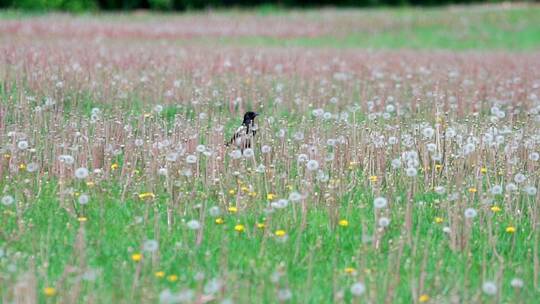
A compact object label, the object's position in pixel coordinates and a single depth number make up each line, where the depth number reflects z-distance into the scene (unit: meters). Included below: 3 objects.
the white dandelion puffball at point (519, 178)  14.53
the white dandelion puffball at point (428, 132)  16.83
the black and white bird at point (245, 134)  16.87
